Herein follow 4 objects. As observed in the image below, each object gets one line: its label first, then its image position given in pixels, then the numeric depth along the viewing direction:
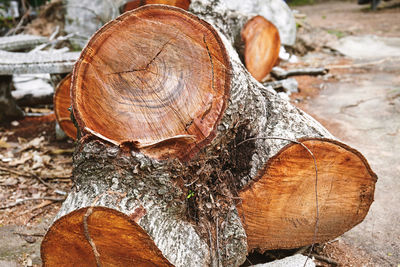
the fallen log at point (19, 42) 4.78
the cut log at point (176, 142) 1.63
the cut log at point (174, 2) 2.93
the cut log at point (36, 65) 3.67
